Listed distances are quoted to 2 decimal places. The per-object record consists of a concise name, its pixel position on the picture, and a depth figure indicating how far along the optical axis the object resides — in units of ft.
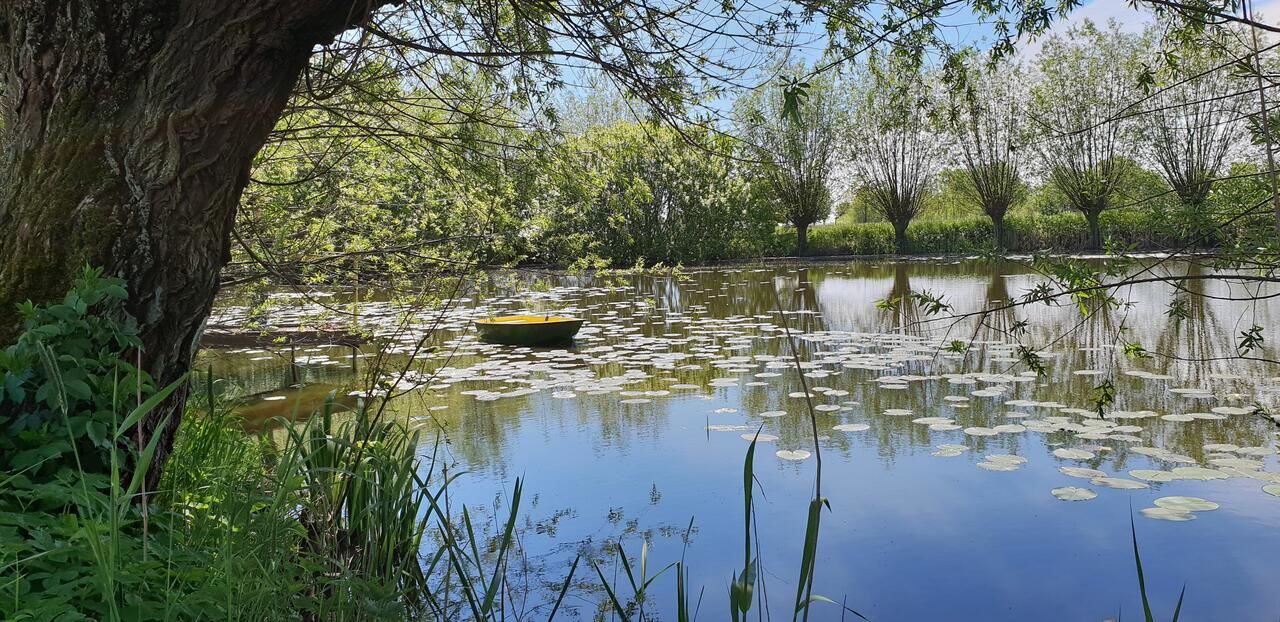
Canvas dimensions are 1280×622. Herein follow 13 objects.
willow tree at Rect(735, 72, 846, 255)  91.61
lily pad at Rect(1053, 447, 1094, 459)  14.69
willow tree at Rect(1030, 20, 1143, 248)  76.74
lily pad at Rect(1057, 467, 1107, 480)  13.76
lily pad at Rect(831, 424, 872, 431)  17.12
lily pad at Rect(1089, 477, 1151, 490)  13.09
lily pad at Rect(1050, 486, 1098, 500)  12.84
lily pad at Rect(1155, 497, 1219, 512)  12.12
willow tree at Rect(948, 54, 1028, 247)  84.53
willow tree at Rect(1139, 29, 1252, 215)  71.46
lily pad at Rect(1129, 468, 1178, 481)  13.44
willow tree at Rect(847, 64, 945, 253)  93.66
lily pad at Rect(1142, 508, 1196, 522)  11.84
